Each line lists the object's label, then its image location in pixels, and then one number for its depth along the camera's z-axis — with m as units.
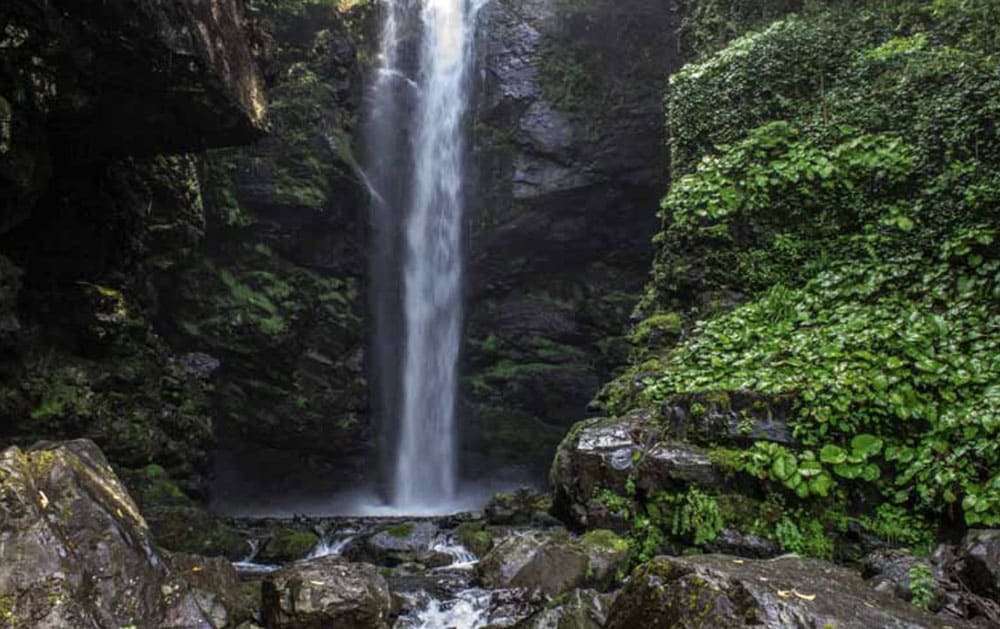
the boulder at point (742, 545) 5.40
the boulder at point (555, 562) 5.85
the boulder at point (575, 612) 4.72
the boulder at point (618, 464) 5.86
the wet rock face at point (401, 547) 8.52
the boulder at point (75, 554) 3.35
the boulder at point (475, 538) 8.80
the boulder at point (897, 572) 4.20
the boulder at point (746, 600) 3.17
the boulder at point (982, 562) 3.99
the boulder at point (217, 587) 4.90
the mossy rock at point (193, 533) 8.78
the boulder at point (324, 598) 5.08
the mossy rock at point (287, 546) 9.49
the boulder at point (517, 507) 10.56
